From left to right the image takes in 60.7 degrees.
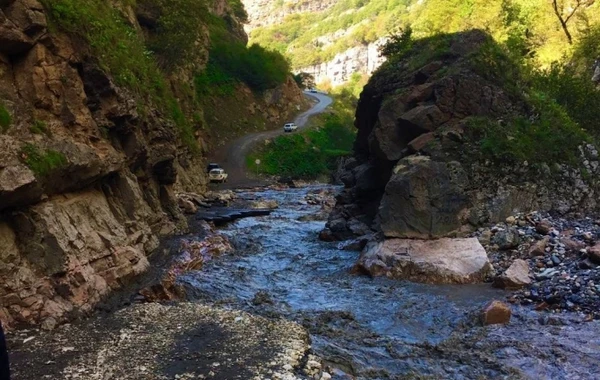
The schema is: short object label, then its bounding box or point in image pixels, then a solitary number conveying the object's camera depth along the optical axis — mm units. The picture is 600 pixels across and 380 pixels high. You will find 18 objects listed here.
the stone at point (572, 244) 15547
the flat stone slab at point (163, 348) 8453
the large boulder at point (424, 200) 18344
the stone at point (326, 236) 23620
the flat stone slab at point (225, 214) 26922
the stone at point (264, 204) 33944
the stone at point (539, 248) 15938
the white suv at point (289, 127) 72150
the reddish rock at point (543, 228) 17484
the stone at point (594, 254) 14195
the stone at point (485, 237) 17800
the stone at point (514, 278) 14423
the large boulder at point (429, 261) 15781
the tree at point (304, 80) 104812
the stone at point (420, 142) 20908
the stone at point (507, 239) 17172
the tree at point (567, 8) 35594
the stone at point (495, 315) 11977
